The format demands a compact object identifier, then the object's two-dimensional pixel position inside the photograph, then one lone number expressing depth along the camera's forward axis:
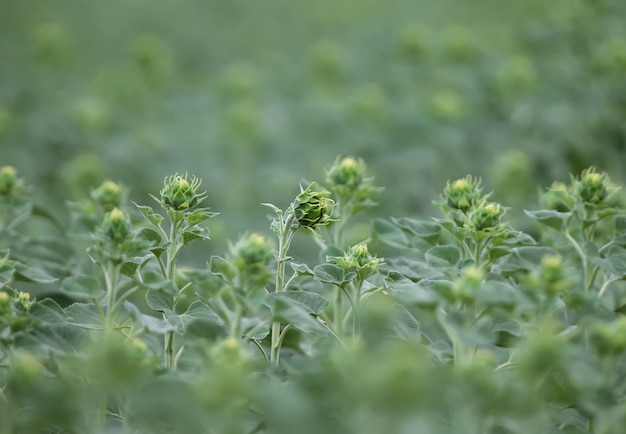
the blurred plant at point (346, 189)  4.10
